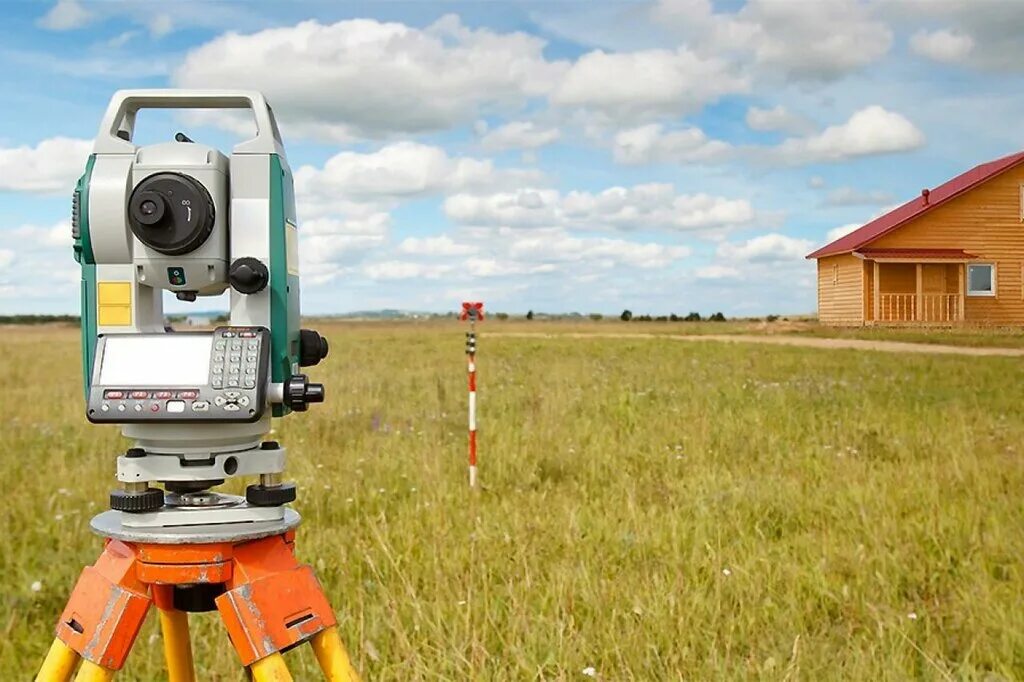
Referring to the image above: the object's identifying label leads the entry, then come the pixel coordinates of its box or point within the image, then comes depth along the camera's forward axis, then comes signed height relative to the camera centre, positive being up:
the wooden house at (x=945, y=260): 21.28 +1.54
